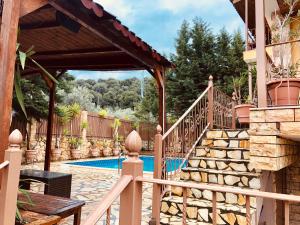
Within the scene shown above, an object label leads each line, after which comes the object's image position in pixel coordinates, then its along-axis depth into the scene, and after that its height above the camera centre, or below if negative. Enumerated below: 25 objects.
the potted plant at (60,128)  10.89 +0.39
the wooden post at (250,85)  6.61 +1.42
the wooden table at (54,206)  2.27 -0.63
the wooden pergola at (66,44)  2.11 +1.43
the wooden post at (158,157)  3.68 -0.25
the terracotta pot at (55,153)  10.95 -0.68
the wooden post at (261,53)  2.93 +0.99
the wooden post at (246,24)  6.41 +2.87
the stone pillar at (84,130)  12.59 +0.35
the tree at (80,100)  19.62 +2.81
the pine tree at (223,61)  12.32 +3.72
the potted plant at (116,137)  14.27 +0.05
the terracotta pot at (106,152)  13.63 -0.73
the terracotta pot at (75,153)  11.97 -0.72
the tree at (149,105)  14.60 +1.90
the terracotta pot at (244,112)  5.17 +0.56
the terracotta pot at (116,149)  14.21 -0.62
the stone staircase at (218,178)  3.46 -0.57
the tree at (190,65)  12.66 +3.56
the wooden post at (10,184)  1.77 -0.33
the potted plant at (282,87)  2.86 +0.61
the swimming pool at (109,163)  11.18 -1.10
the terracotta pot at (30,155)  9.30 -0.66
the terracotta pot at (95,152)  13.02 -0.71
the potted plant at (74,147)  11.96 -0.45
